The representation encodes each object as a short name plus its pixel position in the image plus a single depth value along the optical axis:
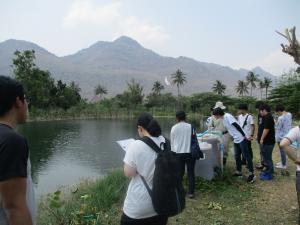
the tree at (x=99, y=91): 87.50
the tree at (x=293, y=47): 8.44
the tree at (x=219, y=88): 70.12
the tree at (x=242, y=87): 74.97
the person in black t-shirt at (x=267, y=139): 6.30
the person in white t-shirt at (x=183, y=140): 5.32
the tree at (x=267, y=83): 68.50
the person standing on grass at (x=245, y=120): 7.04
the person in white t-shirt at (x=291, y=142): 3.35
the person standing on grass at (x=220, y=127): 7.07
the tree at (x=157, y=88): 74.31
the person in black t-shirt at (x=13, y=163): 1.51
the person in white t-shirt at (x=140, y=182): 2.60
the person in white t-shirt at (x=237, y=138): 6.18
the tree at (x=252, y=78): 72.88
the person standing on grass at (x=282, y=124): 7.27
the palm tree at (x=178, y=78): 71.97
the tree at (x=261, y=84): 70.62
